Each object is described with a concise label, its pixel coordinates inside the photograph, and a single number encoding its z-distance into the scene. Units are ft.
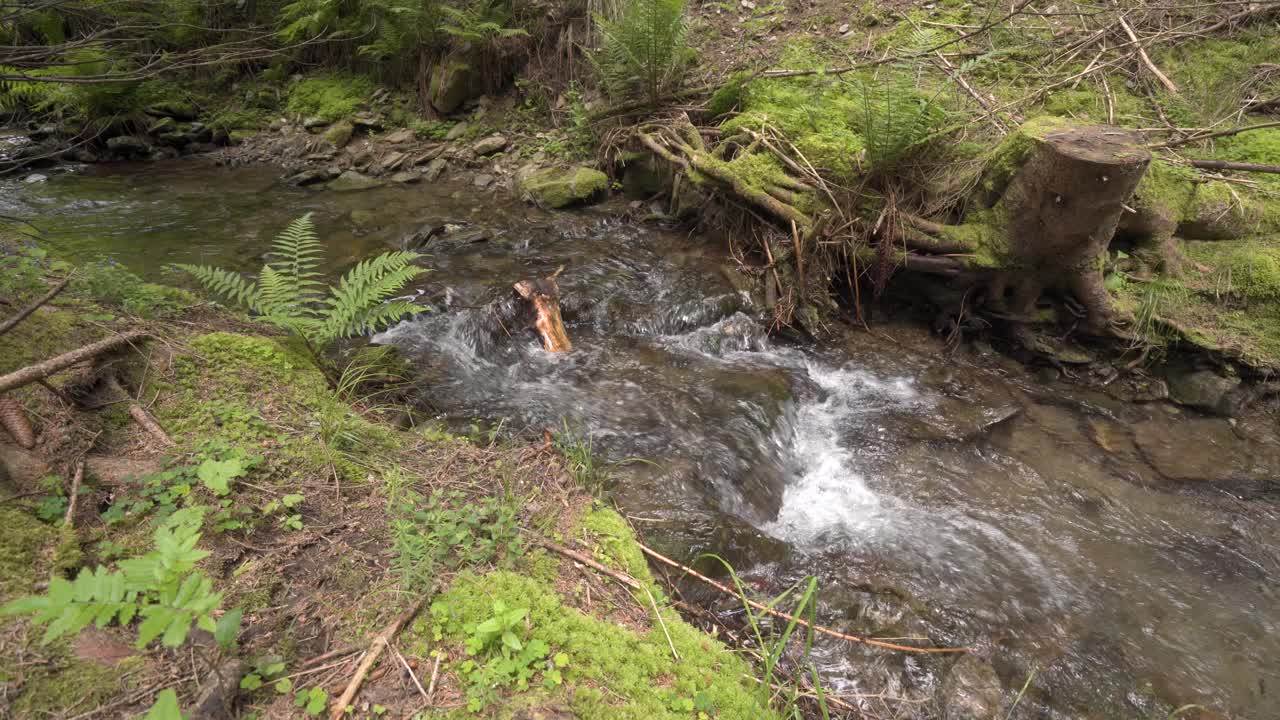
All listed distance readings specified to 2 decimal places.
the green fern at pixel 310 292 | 11.42
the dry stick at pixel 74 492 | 6.32
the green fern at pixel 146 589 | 3.82
